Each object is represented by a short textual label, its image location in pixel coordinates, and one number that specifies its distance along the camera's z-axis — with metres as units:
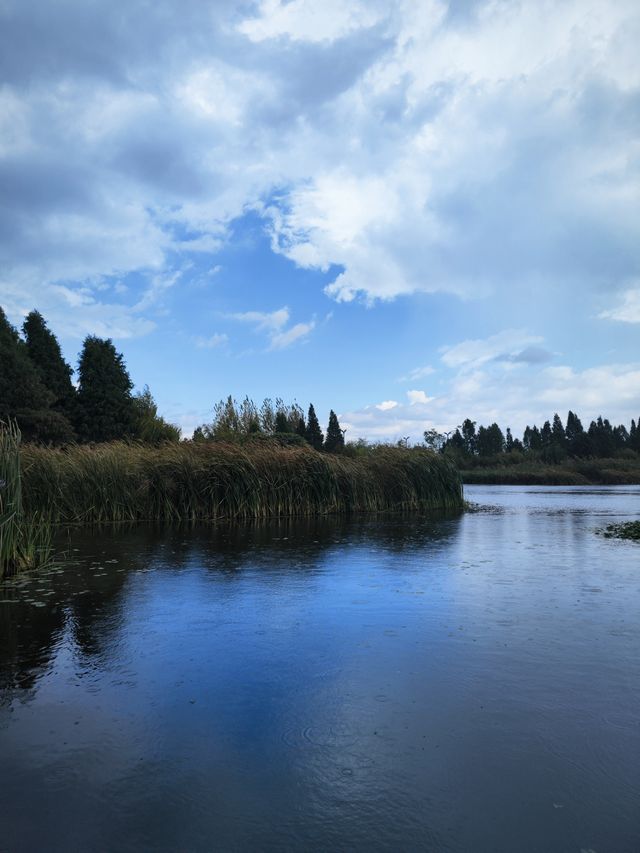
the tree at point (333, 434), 52.25
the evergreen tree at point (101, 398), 35.03
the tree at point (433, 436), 73.89
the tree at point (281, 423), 43.29
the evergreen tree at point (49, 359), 34.91
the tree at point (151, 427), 34.75
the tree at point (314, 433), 50.84
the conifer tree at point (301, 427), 48.93
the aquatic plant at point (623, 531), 11.69
